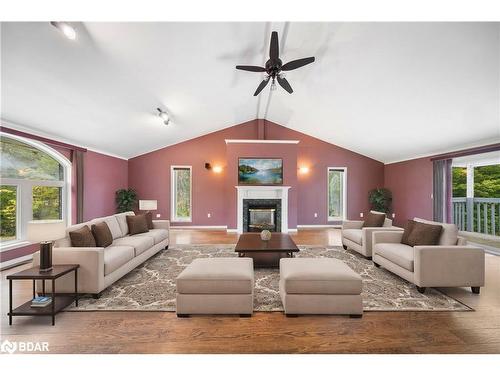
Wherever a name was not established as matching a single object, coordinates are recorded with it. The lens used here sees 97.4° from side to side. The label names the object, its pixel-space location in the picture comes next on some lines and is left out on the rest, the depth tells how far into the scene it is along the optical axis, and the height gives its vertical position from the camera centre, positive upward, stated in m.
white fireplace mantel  6.41 -0.14
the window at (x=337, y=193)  7.48 -0.09
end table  1.96 -1.07
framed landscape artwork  6.57 +0.55
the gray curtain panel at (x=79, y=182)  4.75 +0.18
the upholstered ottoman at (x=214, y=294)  2.07 -0.98
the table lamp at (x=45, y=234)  2.09 -0.43
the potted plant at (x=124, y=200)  6.48 -0.29
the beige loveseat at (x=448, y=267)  2.53 -0.88
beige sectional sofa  2.39 -0.85
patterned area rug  2.28 -1.20
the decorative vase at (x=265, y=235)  3.68 -0.76
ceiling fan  2.71 +1.67
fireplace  6.41 -0.69
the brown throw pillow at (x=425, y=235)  2.90 -0.60
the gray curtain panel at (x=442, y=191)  5.18 -0.01
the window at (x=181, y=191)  7.24 -0.03
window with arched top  3.50 +0.08
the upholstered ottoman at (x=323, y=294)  2.06 -0.98
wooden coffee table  3.16 -0.84
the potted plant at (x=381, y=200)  6.98 -0.31
